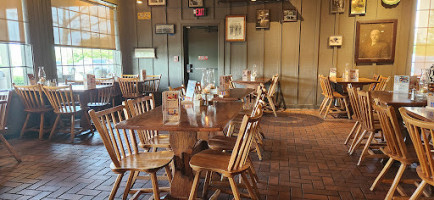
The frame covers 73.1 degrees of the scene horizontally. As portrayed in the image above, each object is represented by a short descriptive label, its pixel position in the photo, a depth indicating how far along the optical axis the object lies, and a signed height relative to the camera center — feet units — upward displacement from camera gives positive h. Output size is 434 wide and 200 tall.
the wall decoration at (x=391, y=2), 20.79 +4.65
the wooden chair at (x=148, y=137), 8.75 -2.31
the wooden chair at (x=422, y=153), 5.73 -1.73
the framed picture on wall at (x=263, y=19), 22.57 +3.73
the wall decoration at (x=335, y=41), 21.85 +1.98
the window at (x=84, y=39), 18.35 +1.94
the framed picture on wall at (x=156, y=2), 24.06 +5.30
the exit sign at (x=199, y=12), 23.44 +4.41
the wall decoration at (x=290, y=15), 22.18 +3.94
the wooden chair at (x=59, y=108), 14.33 -2.08
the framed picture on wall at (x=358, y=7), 21.22 +4.37
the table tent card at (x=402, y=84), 12.09 -0.68
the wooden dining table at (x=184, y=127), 6.69 -1.37
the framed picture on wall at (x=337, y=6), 21.42 +4.50
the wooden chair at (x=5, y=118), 11.35 -2.00
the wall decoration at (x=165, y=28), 24.27 +3.22
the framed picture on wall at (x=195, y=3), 23.39 +5.09
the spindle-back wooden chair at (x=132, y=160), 6.97 -2.38
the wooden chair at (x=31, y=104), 14.58 -1.94
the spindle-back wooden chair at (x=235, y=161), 6.47 -2.26
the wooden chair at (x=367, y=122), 10.55 -2.06
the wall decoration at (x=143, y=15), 24.59 +4.32
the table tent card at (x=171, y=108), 7.14 -1.00
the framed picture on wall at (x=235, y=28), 23.12 +3.09
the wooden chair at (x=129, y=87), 20.01 -1.42
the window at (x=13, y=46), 14.96 +1.08
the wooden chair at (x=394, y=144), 7.22 -2.03
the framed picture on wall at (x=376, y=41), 21.18 +1.94
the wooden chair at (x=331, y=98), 19.29 -2.05
